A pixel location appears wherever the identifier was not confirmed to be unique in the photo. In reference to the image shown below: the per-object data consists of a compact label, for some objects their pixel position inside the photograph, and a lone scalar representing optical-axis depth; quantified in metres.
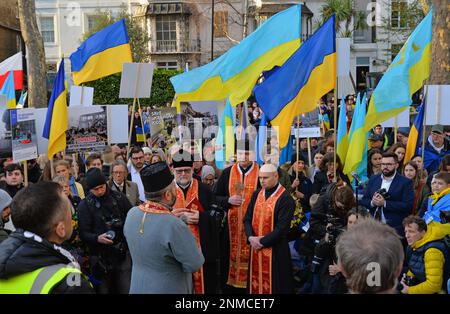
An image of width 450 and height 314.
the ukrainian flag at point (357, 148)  7.64
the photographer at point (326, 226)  5.73
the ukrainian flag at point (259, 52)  8.04
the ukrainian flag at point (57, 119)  8.13
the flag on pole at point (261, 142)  9.27
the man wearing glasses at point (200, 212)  6.24
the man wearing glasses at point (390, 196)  6.39
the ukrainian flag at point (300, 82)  7.31
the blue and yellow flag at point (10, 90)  9.95
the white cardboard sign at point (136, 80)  9.51
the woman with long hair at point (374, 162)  8.42
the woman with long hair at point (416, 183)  7.03
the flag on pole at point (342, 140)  8.66
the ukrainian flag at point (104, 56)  9.75
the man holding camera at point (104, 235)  5.89
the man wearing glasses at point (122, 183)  7.20
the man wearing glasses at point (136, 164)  8.55
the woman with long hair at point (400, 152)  8.77
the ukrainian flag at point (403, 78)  7.44
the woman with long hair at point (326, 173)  7.82
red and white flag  12.15
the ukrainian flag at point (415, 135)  8.50
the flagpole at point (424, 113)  7.91
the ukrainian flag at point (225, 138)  9.61
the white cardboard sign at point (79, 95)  11.80
